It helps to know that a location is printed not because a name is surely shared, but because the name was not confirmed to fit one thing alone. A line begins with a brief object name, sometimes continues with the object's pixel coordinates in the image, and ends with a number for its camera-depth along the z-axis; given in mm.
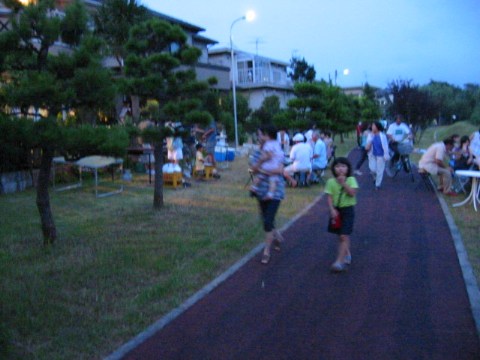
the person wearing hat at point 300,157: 15039
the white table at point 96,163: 13844
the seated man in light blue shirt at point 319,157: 16031
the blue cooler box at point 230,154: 23209
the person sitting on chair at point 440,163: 13796
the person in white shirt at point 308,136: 17933
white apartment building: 50844
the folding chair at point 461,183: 13981
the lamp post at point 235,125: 30744
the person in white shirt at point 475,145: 13529
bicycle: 17141
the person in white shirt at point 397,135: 17762
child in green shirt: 7086
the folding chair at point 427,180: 14280
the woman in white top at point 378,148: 14648
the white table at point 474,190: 11344
